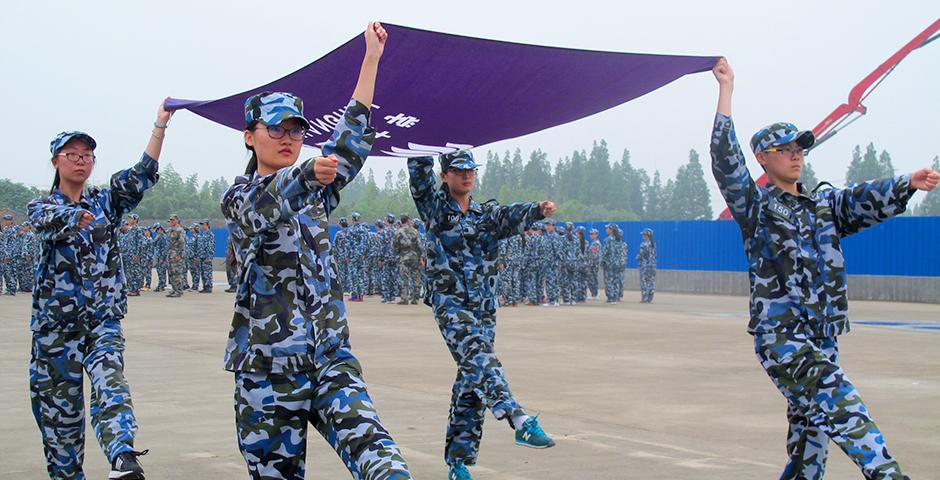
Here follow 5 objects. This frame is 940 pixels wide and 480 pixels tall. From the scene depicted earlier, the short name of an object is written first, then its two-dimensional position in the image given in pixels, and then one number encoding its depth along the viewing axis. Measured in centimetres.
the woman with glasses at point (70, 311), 602
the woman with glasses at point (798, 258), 531
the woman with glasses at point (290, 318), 427
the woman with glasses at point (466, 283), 677
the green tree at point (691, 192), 11756
